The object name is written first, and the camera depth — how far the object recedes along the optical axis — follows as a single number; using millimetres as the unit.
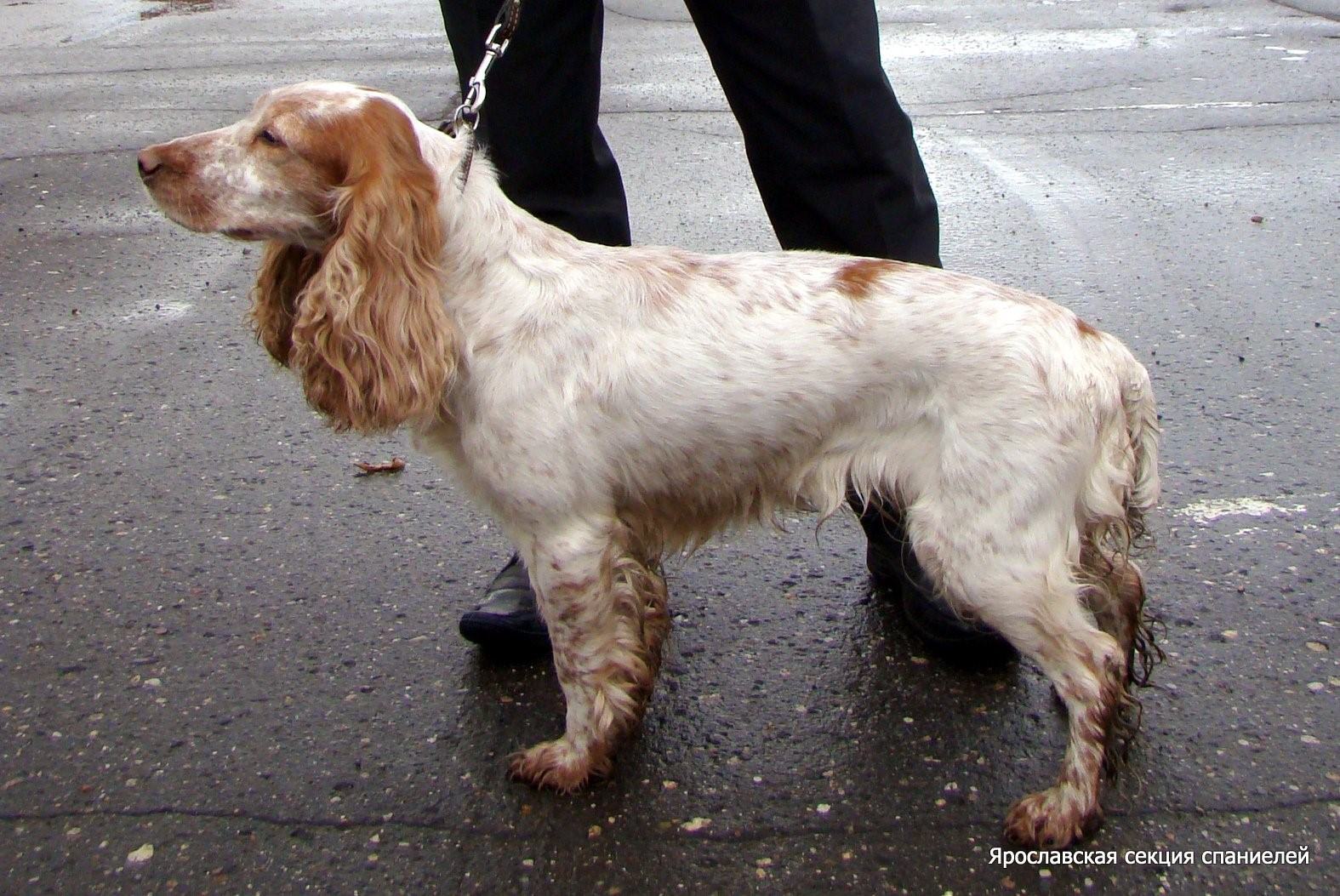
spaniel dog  2250
